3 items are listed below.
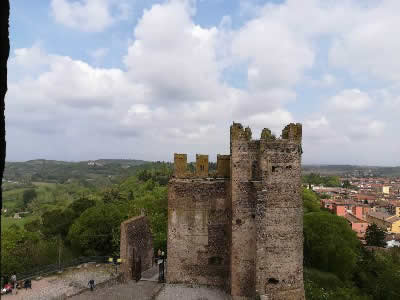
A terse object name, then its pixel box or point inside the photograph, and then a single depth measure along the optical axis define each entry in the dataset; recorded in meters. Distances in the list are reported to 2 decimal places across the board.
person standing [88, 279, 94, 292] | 19.72
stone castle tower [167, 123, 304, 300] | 16.19
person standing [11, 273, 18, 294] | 19.93
